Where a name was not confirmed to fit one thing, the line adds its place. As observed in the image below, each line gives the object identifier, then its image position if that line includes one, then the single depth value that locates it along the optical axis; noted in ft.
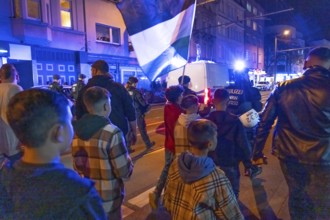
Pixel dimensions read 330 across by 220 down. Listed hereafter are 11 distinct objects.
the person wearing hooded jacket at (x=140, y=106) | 26.13
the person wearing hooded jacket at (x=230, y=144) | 11.07
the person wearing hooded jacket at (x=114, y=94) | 13.98
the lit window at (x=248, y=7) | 174.40
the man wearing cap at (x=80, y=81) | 32.48
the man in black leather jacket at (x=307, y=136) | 9.45
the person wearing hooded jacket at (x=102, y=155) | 8.70
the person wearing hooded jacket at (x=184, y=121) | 11.73
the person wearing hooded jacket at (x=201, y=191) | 7.29
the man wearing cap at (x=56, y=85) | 31.61
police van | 51.03
